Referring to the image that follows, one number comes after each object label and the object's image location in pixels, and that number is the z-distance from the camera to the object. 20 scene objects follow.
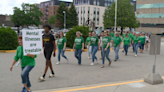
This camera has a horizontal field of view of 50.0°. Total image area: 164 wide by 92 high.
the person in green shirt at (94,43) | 9.01
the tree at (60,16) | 71.44
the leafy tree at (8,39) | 13.82
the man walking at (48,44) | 6.44
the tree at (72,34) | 16.75
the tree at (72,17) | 70.54
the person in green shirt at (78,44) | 8.98
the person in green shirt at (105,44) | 8.68
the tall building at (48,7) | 101.59
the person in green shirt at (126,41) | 12.72
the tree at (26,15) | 61.09
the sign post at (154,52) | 5.80
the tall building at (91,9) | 82.31
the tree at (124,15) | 48.09
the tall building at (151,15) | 61.89
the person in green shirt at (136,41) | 13.57
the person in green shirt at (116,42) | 10.56
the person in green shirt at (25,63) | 4.67
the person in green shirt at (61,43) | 9.14
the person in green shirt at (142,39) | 15.32
